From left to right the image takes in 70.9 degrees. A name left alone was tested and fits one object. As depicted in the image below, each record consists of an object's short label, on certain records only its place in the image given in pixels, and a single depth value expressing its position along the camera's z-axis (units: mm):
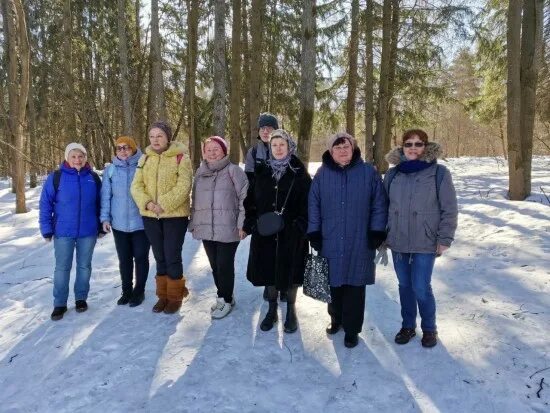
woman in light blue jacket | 4352
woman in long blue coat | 3439
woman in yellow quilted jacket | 4125
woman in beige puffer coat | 4090
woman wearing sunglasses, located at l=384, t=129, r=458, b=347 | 3250
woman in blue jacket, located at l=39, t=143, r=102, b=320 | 4180
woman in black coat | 3787
